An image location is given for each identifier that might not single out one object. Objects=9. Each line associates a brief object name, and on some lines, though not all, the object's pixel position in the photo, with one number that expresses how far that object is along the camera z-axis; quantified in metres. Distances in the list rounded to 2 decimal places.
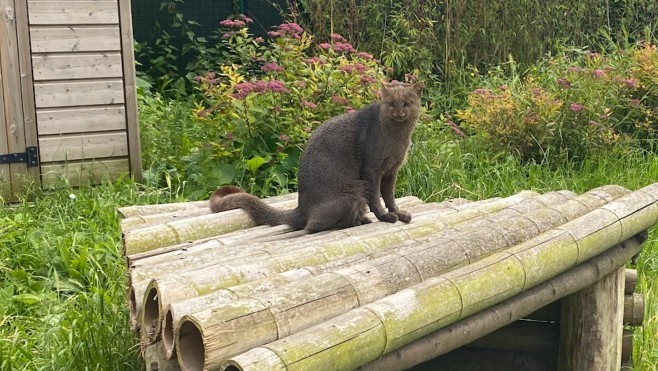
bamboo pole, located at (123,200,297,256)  3.71
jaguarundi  4.12
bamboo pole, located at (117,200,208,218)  4.36
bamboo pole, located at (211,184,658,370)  2.48
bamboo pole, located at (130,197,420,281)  3.21
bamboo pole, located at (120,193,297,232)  4.07
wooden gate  5.95
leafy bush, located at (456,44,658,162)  6.73
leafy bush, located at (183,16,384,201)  6.00
